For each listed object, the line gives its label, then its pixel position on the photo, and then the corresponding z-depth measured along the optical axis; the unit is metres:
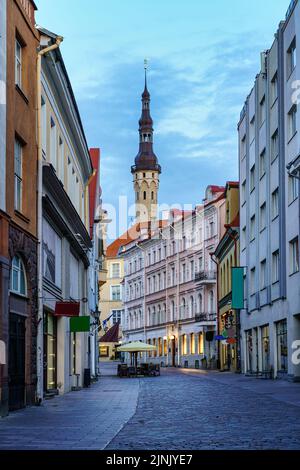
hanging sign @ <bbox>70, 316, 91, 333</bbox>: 27.53
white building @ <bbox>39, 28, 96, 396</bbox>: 24.58
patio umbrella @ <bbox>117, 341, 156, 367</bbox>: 52.30
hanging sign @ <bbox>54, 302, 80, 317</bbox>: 23.48
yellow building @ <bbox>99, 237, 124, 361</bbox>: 118.44
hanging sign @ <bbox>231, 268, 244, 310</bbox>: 50.41
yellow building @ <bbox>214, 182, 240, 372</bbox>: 54.88
